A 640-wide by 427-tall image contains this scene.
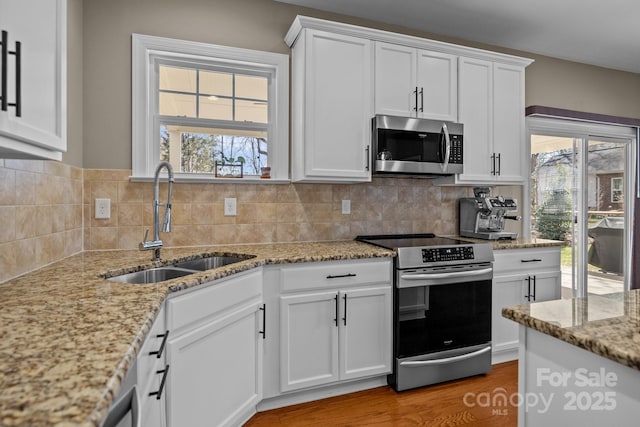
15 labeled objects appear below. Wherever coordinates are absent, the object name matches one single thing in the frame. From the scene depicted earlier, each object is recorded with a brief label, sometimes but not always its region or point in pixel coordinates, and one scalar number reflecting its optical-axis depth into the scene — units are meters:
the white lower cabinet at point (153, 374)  1.04
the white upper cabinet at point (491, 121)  2.85
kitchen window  2.38
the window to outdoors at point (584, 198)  3.59
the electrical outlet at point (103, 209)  2.28
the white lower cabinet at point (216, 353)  1.42
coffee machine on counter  2.87
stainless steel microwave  2.54
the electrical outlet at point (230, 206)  2.56
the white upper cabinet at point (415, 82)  2.59
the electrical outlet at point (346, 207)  2.87
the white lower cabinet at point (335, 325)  2.08
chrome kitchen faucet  1.93
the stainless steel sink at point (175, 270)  1.75
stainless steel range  2.26
